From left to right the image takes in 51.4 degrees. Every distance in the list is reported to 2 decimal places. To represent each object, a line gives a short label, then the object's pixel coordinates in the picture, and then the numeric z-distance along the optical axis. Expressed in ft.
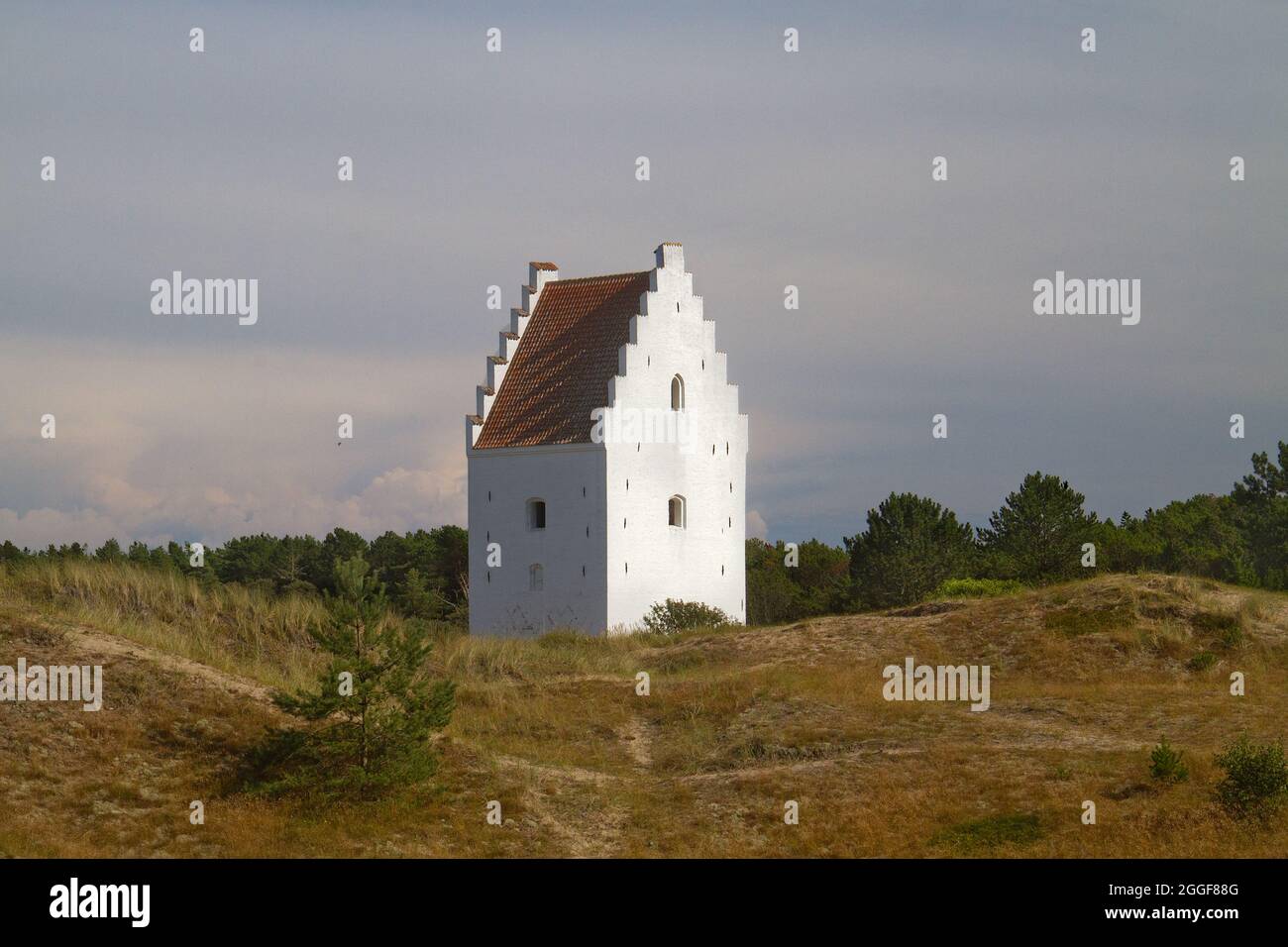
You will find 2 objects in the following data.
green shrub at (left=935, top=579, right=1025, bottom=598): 130.82
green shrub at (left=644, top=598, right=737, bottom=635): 136.87
